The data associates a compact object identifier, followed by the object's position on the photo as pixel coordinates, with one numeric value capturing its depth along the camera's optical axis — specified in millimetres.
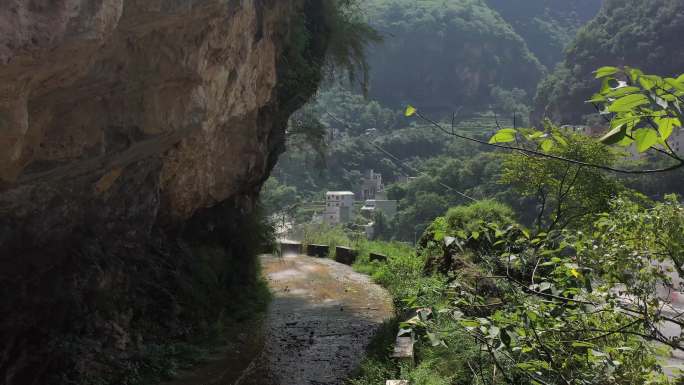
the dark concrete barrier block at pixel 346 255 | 21031
